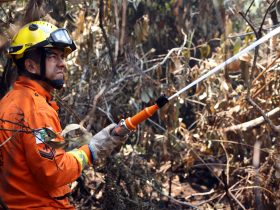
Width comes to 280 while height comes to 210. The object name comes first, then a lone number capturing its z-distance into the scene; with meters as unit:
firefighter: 2.95
